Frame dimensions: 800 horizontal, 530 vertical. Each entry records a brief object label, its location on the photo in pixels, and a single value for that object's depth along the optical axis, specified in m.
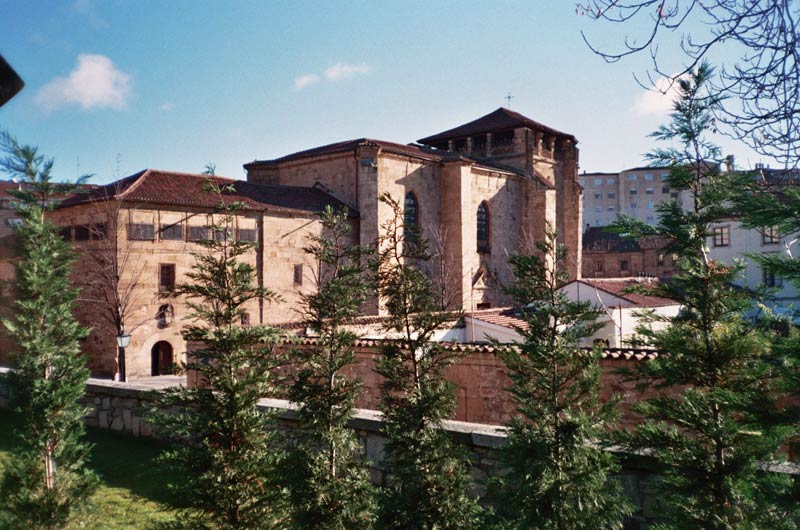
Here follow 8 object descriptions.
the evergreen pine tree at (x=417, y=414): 6.02
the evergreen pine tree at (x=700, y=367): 5.00
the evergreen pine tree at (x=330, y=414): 6.08
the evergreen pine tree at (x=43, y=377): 7.55
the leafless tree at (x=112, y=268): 21.89
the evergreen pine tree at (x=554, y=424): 5.49
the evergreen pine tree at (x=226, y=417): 5.81
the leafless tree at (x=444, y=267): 29.27
